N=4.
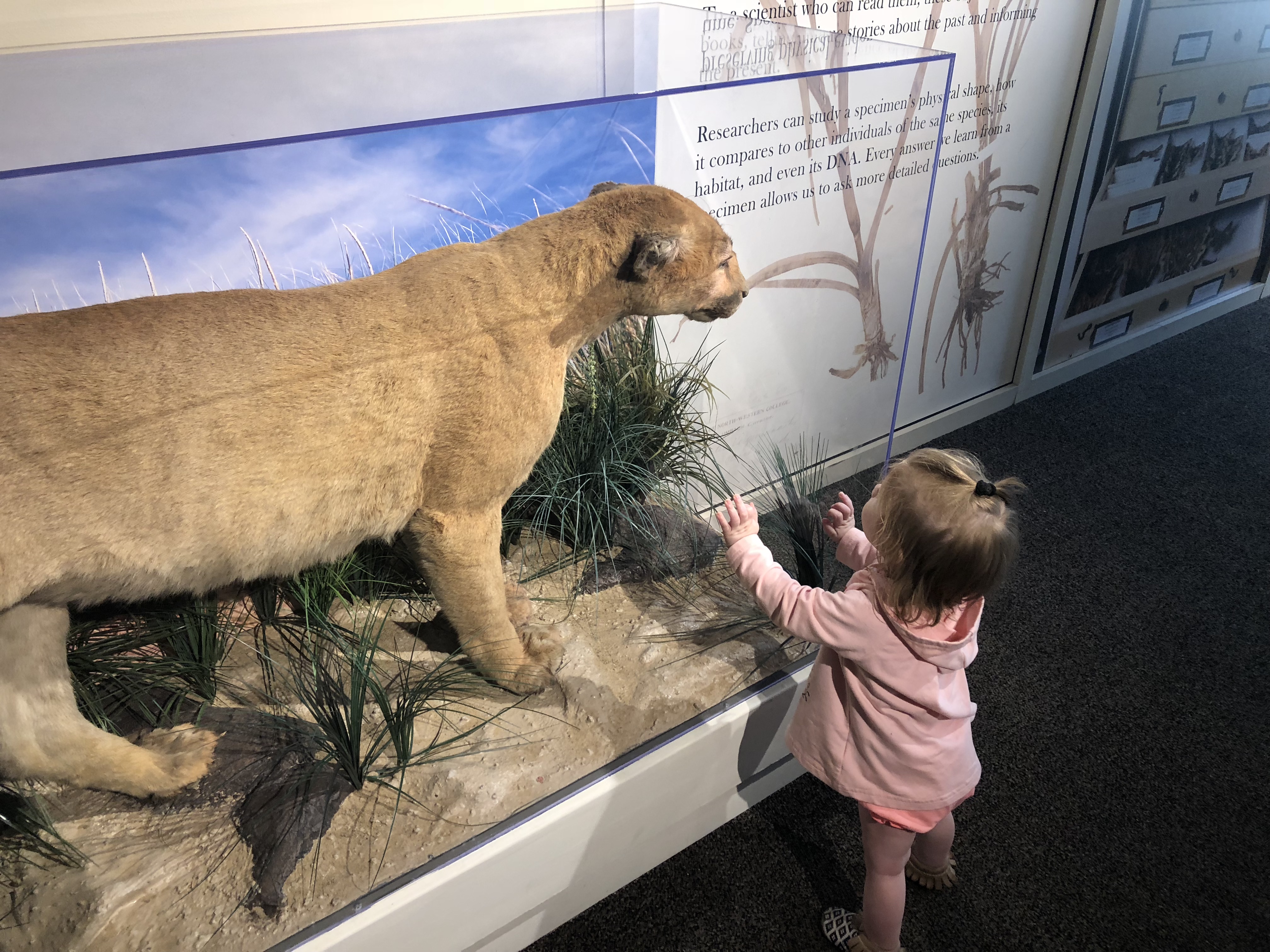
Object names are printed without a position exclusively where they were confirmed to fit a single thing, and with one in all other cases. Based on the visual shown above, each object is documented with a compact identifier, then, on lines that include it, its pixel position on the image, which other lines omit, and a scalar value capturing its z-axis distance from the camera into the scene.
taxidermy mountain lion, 1.38
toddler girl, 1.66
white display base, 1.82
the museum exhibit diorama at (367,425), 1.49
